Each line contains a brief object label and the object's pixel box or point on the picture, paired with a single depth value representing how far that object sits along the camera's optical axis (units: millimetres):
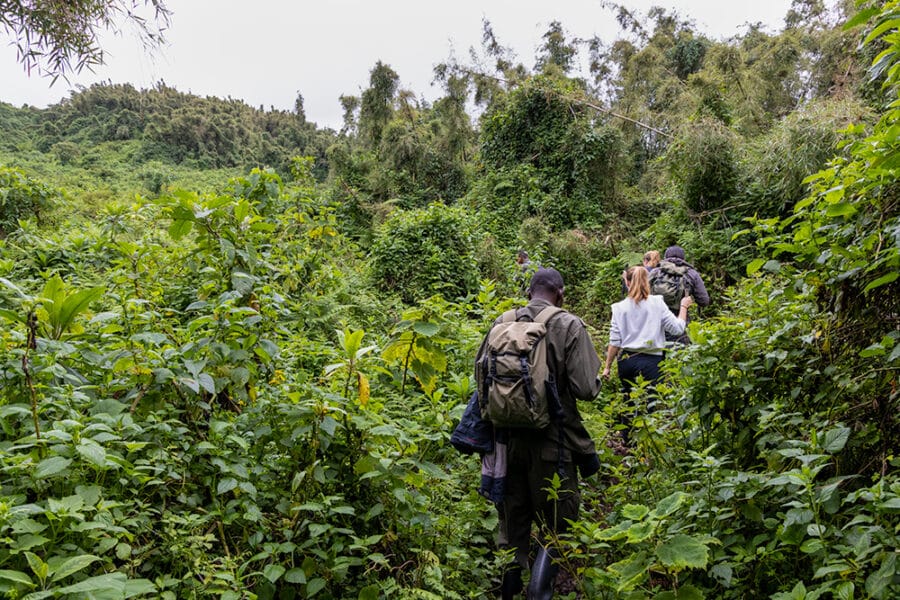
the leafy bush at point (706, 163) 9758
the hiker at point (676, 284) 5258
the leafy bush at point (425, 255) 8656
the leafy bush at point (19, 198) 7453
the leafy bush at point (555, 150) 13461
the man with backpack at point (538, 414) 2496
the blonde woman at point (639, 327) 4238
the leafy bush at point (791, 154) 7898
